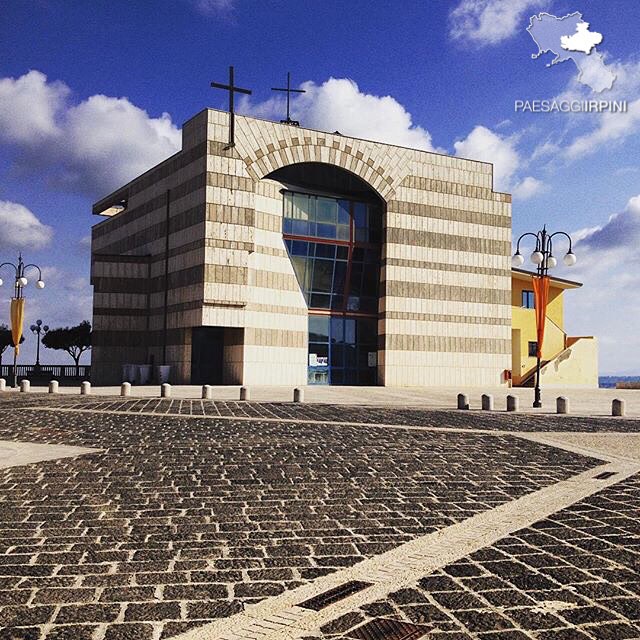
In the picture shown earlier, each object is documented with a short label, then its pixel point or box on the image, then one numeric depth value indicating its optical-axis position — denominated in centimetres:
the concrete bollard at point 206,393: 2817
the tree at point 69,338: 6931
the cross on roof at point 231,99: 3975
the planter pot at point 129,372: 4353
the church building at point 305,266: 4041
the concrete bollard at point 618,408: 2306
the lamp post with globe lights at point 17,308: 3731
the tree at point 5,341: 6681
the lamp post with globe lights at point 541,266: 2706
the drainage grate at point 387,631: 430
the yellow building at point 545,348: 5025
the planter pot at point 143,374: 4344
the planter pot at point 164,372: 4238
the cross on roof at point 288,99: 4969
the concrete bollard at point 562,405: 2425
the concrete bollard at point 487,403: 2538
